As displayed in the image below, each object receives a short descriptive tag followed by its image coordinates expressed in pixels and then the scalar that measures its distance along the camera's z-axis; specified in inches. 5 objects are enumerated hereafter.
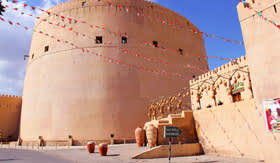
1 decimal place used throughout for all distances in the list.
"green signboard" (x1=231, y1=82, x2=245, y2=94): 426.7
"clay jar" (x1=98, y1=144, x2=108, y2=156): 313.9
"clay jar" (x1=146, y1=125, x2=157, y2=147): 307.9
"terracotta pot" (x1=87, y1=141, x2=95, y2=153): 355.6
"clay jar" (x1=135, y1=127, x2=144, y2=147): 386.9
